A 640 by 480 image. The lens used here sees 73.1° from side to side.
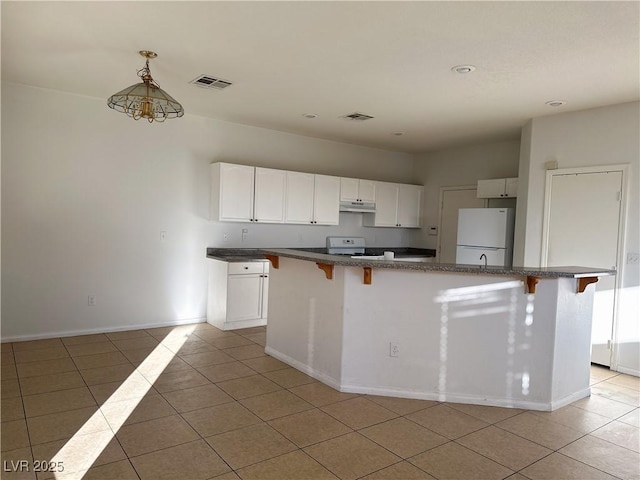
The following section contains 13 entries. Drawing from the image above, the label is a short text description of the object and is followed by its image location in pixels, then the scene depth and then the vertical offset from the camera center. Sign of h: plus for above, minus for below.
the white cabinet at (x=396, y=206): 7.11 +0.32
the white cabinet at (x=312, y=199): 6.05 +0.33
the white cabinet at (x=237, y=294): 5.32 -0.95
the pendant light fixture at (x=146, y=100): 3.33 +0.91
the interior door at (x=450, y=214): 6.93 +0.21
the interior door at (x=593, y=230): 4.34 +0.02
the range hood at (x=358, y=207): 6.70 +0.26
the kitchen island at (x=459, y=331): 3.27 -0.82
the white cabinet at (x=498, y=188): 5.74 +0.56
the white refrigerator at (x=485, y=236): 5.49 -0.11
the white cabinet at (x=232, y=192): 5.43 +0.34
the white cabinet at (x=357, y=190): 6.61 +0.52
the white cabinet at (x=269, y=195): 5.72 +0.33
